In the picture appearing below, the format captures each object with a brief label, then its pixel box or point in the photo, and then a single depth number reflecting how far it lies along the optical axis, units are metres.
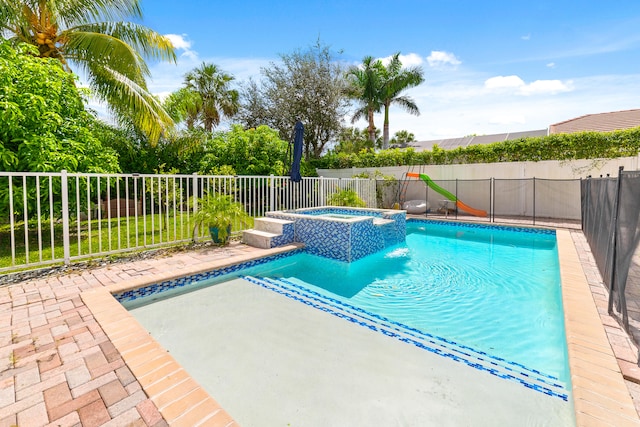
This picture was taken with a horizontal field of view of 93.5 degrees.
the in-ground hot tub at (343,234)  6.01
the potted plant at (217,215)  6.12
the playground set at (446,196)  12.38
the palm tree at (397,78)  19.89
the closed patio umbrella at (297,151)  8.16
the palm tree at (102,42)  7.40
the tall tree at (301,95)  17.14
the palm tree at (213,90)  18.17
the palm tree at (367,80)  19.91
